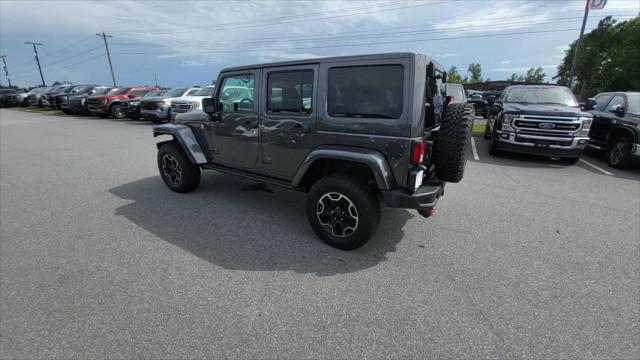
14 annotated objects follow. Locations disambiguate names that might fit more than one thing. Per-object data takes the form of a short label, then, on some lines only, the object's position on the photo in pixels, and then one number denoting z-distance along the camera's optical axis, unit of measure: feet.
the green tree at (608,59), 125.90
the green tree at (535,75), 256.11
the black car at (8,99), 90.84
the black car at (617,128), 20.89
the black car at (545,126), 20.95
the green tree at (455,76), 240.47
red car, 53.88
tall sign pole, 44.68
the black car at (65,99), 63.90
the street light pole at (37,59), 169.27
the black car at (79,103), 58.68
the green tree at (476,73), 288.51
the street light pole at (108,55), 131.75
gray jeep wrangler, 8.86
